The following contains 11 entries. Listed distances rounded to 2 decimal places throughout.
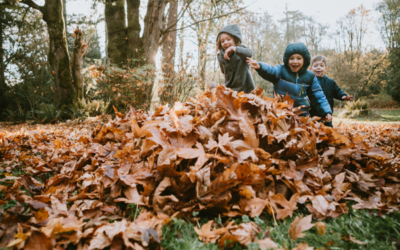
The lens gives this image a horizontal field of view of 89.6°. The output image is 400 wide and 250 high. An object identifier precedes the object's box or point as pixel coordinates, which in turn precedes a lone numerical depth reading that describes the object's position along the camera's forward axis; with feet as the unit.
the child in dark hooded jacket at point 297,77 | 10.33
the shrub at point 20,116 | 28.09
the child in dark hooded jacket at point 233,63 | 10.86
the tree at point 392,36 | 62.95
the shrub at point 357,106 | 42.52
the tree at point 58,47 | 23.89
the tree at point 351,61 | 54.44
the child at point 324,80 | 15.12
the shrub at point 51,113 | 23.77
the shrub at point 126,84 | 19.60
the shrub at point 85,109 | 23.82
